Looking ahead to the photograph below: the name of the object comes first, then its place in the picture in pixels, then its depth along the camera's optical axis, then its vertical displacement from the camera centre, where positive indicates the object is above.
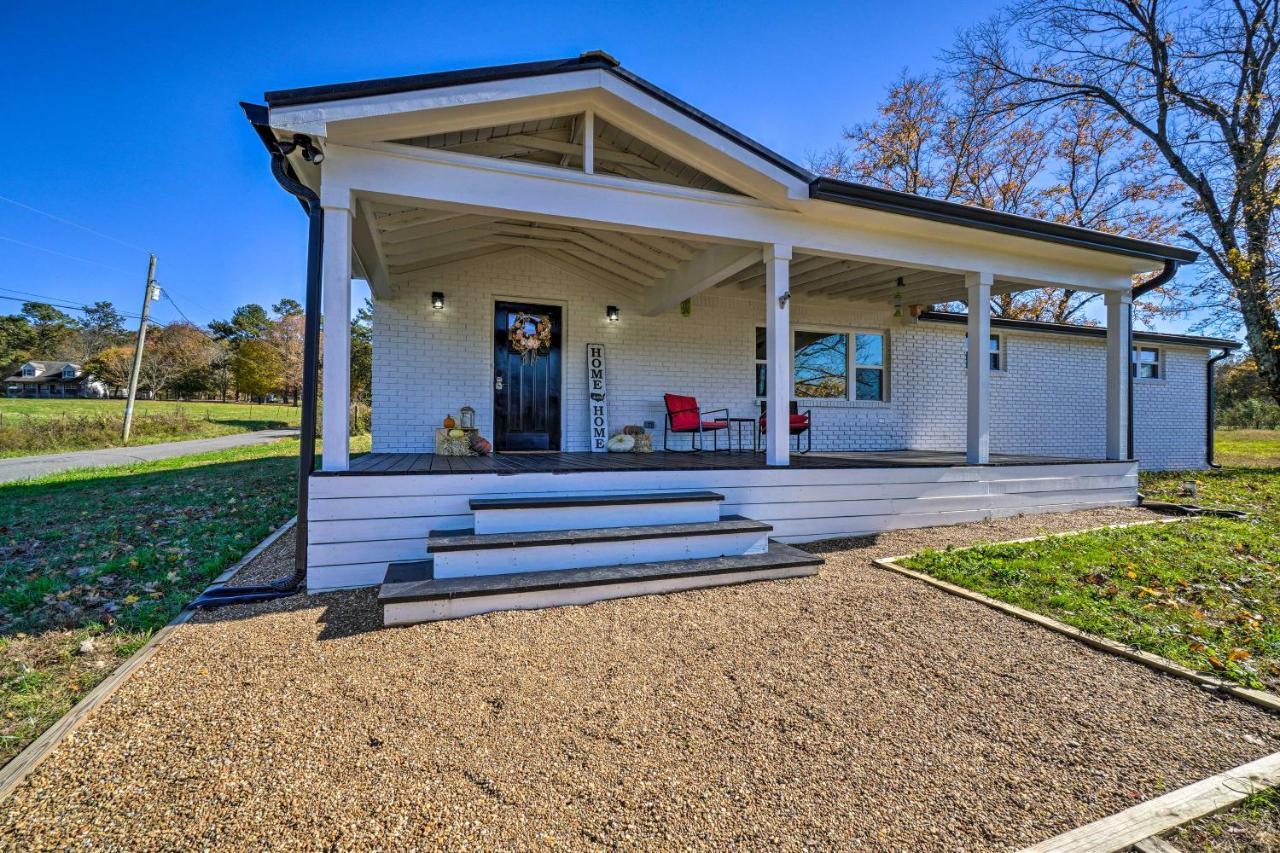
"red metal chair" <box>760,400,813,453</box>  6.77 +0.07
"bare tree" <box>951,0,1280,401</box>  10.65 +7.74
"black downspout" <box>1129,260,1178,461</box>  6.39 +1.97
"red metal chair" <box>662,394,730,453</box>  6.65 +0.14
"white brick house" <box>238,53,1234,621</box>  3.51 +1.17
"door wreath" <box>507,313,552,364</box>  6.66 +1.19
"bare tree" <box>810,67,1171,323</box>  13.91 +7.80
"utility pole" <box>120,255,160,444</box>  13.86 +2.80
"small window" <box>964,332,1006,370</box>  8.99 +1.35
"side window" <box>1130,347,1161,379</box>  10.18 +1.35
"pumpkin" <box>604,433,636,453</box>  6.60 -0.20
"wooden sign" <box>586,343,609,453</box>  6.80 +0.36
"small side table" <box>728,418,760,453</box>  7.47 +0.00
